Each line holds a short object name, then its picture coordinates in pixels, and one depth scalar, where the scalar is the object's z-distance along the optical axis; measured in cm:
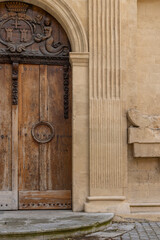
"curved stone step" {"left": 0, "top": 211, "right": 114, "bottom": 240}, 495
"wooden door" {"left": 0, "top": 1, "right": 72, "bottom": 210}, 653
